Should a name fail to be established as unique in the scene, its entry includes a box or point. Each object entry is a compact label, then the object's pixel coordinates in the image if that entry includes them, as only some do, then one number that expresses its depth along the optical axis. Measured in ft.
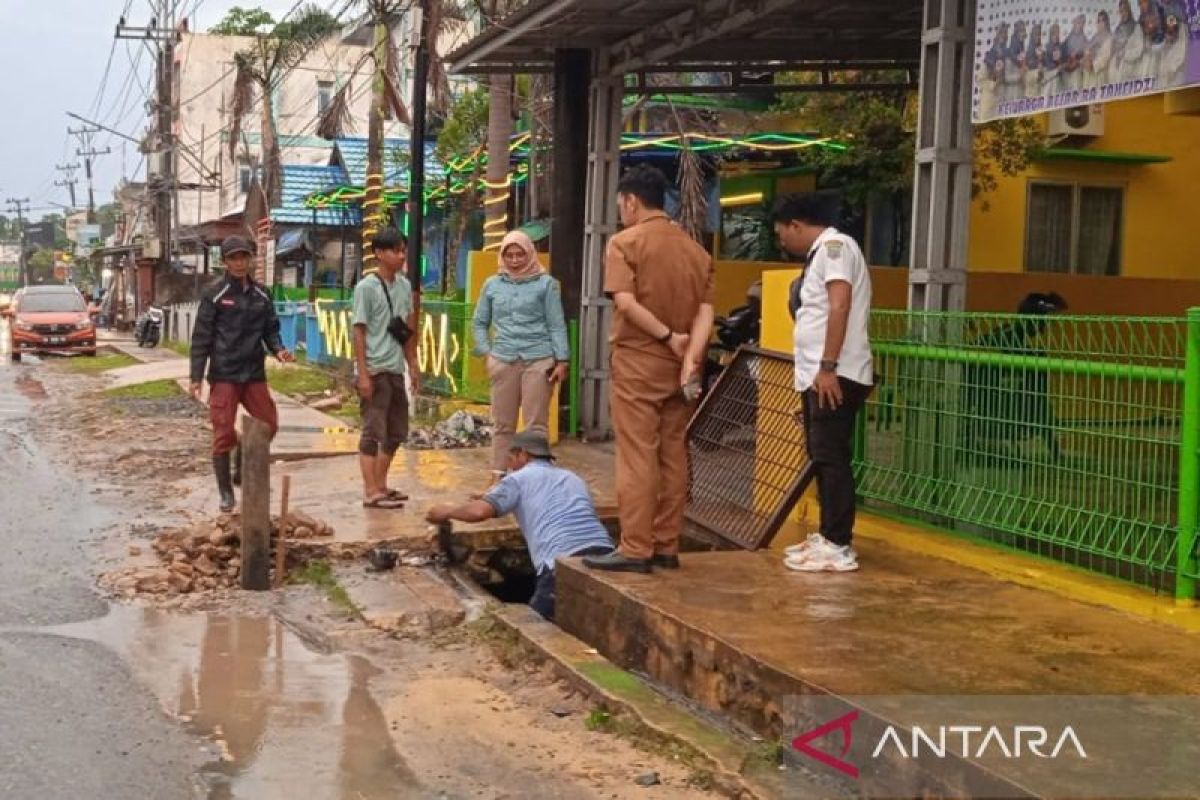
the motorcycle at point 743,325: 38.99
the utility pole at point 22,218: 353.37
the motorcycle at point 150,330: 126.93
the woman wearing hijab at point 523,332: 31.01
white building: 183.32
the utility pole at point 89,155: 284.82
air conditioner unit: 51.70
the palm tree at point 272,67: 110.22
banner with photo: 21.53
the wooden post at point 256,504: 25.71
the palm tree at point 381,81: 68.44
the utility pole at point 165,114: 151.12
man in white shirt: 20.88
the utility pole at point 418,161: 51.47
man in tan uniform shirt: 21.02
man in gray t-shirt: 30.66
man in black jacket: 31.58
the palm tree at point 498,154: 61.21
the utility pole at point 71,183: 336.08
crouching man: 23.76
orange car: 107.34
